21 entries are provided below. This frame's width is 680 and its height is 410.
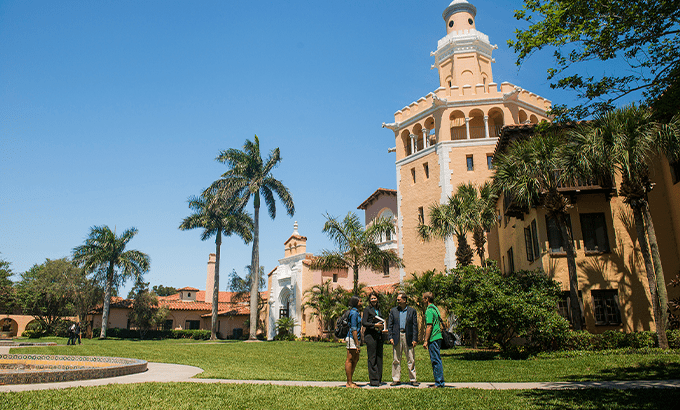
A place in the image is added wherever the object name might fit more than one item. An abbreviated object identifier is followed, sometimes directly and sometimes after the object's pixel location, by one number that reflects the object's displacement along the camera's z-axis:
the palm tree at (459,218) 24.44
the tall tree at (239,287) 56.94
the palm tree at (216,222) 42.28
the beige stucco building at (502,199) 19.45
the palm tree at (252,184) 40.31
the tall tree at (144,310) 48.09
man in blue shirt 9.23
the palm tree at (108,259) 47.00
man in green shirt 8.62
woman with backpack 8.69
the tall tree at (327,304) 31.67
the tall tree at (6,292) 50.50
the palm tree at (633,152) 15.75
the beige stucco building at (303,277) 41.50
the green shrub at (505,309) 16.23
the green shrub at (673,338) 15.54
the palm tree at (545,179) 17.81
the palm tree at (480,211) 24.62
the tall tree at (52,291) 48.16
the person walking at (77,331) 29.73
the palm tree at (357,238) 28.48
